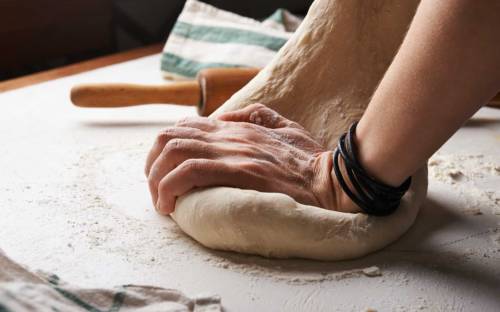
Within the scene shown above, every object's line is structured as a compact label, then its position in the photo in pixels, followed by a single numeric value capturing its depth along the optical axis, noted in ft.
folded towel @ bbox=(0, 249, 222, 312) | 2.13
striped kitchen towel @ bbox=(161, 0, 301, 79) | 5.61
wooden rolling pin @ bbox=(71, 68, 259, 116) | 4.72
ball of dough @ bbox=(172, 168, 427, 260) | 2.82
